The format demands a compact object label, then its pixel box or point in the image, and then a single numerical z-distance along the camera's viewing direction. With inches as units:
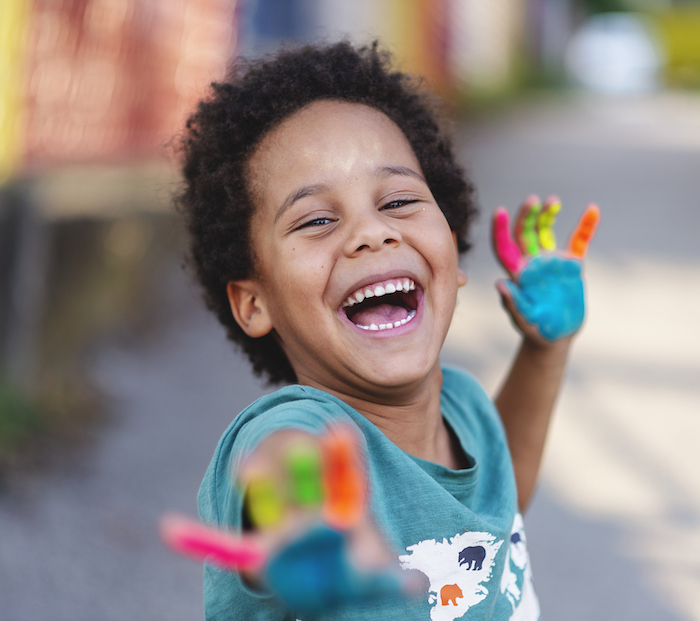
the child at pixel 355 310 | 40.8
